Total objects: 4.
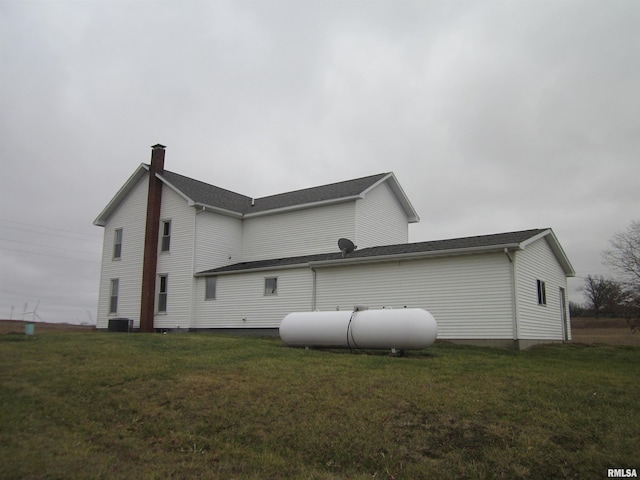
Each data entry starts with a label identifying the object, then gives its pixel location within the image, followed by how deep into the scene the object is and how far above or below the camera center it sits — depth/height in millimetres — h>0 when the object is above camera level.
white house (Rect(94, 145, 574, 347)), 17953 +2764
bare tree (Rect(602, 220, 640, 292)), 22477 +3131
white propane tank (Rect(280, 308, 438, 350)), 14594 +121
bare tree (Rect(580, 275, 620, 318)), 20500 +2592
